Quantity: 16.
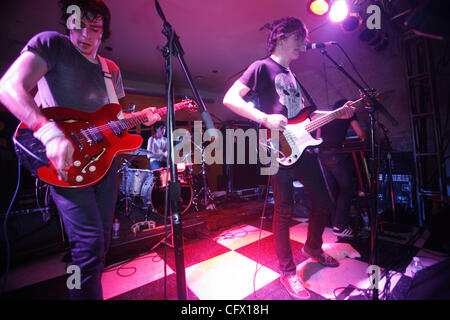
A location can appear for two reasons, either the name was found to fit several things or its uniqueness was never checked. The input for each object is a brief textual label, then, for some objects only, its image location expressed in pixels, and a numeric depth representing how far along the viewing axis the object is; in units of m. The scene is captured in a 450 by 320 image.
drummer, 4.66
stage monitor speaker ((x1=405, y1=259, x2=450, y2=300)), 1.04
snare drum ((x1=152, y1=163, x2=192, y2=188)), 3.13
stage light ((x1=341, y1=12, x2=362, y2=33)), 2.67
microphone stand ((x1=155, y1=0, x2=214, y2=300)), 0.77
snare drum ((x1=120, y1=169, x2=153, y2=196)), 3.46
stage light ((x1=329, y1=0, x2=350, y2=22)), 2.57
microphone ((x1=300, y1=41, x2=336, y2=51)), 1.63
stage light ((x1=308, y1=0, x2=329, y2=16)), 2.76
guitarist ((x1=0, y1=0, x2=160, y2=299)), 0.79
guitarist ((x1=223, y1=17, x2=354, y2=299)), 1.43
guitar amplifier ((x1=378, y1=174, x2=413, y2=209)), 3.16
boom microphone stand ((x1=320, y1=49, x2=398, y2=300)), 1.27
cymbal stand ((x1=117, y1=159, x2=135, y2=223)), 3.97
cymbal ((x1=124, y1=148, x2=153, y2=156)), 3.30
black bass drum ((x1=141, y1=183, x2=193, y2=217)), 3.11
